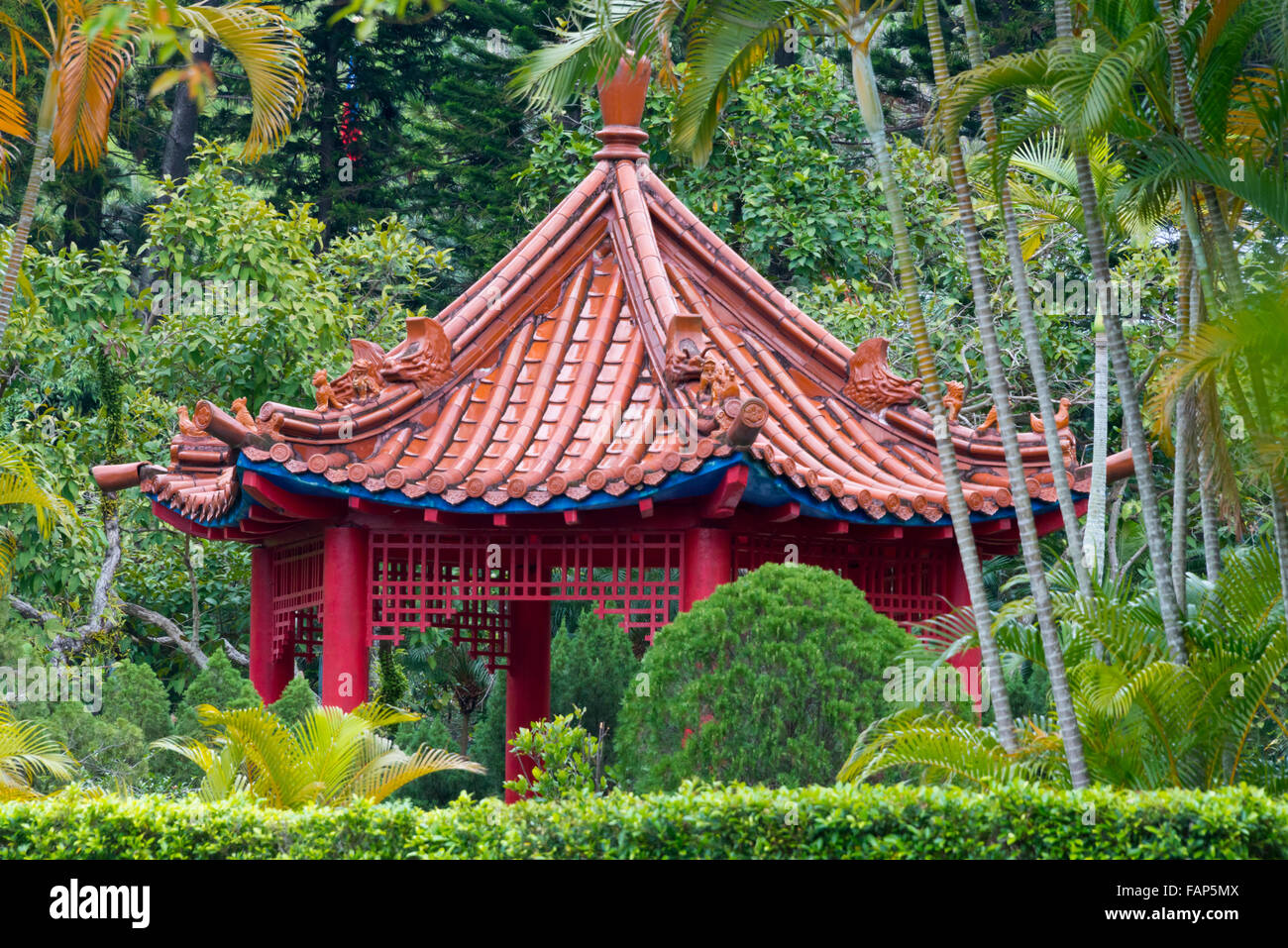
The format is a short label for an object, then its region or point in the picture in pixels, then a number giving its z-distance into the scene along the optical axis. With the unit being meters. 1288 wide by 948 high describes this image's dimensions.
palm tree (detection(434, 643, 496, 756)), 37.41
